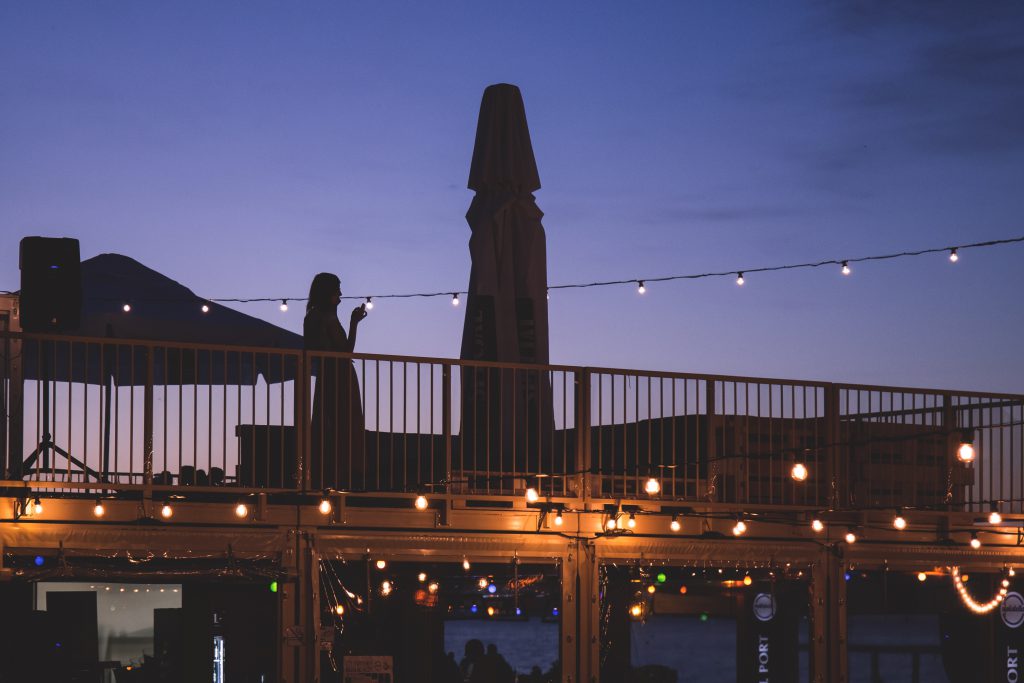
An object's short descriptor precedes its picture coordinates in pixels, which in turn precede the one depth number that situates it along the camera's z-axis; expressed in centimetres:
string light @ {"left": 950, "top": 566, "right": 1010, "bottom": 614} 1558
